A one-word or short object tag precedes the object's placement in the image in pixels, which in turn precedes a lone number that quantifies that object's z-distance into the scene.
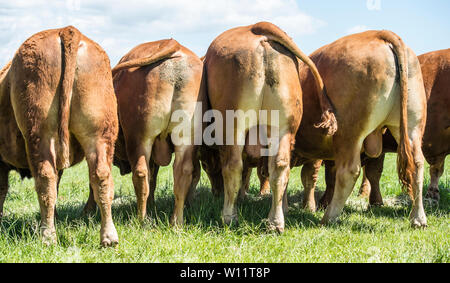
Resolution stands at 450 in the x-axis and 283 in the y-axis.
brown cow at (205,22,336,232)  5.57
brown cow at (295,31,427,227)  5.76
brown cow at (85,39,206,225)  5.64
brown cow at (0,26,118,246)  4.60
